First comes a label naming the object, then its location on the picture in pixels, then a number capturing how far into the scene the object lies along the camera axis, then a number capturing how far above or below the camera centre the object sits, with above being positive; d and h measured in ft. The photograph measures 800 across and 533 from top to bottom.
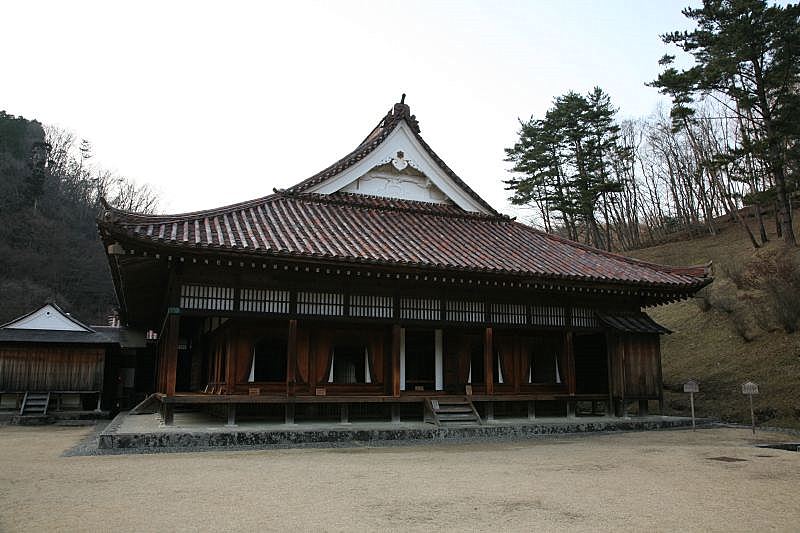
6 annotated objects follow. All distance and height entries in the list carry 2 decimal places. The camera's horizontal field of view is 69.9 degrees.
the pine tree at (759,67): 86.51 +46.33
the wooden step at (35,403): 76.66 -5.53
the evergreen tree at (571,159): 133.69 +48.58
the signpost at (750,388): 43.38 -1.94
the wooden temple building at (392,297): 42.29 +5.46
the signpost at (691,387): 47.19 -2.02
